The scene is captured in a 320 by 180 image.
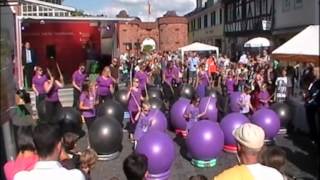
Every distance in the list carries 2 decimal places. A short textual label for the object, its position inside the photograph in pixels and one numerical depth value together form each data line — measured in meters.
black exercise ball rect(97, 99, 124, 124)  7.48
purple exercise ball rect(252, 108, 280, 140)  6.81
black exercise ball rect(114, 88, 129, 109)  9.14
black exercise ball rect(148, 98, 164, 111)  8.08
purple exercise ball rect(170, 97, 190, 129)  7.70
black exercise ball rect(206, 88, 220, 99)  9.55
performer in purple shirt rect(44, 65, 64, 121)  7.49
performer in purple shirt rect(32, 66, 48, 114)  7.74
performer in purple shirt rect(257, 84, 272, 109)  8.06
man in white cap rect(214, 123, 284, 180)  2.27
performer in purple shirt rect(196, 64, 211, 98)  10.38
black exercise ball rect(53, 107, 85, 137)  6.97
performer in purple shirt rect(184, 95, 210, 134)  6.93
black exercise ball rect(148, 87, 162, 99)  9.70
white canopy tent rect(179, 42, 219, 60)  17.97
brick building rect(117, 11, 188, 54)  43.01
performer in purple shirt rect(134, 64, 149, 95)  9.97
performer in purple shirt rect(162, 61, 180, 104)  11.16
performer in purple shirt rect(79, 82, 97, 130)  7.16
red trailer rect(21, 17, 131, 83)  13.71
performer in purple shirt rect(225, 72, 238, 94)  10.60
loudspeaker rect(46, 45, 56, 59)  14.31
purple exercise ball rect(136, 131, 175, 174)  5.12
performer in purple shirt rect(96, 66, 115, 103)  8.33
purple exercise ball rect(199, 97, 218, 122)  7.68
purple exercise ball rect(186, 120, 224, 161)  5.85
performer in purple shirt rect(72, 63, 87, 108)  8.80
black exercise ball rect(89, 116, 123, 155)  6.09
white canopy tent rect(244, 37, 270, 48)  17.00
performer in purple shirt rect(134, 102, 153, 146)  6.23
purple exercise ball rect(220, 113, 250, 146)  6.38
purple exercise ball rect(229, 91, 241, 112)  8.08
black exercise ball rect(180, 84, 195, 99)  10.19
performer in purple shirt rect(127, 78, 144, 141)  7.40
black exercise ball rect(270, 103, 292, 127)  7.56
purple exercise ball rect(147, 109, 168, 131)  6.54
